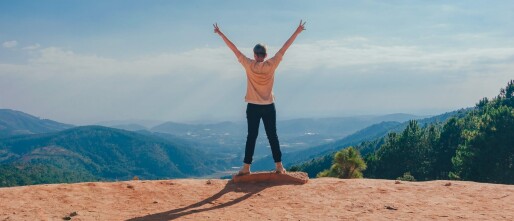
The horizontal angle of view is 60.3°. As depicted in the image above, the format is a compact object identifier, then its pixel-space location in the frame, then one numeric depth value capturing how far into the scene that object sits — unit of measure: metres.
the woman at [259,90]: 9.59
